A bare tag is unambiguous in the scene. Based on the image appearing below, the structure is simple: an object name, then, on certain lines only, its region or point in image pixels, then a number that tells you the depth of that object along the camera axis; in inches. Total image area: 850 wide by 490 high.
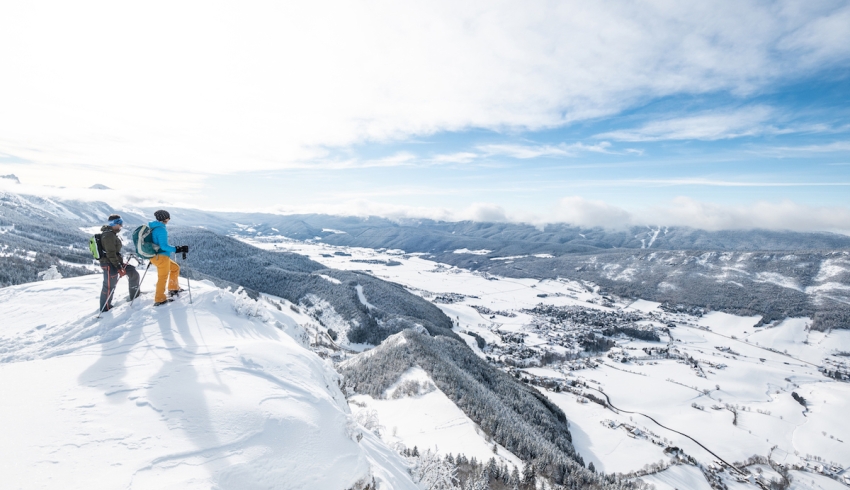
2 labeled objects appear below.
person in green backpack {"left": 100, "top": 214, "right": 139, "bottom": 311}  506.3
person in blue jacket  508.1
